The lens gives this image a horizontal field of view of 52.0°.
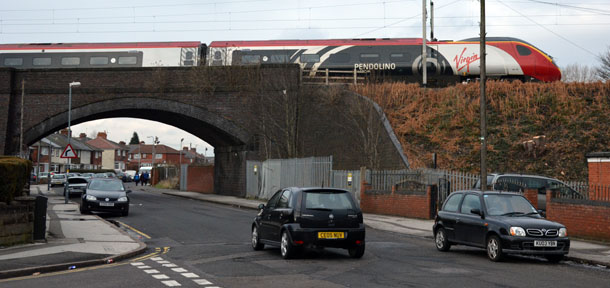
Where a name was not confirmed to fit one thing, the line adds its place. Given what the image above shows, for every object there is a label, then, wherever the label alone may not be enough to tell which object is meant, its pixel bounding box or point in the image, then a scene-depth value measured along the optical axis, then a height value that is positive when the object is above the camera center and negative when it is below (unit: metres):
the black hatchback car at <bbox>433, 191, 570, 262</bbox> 12.07 -0.98
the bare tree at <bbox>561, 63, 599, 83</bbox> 57.33 +10.31
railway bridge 37.16 +4.43
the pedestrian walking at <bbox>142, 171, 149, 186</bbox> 67.69 -0.31
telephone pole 19.11 +2.25
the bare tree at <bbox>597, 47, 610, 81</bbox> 54.22 +9.76
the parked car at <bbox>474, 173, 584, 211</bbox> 21.64 -0.14
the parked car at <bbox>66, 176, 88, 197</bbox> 39.12 -0.68
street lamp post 35.77 +4.48
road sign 29.64 +0.96
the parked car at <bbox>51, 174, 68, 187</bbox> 54.81 -0.53
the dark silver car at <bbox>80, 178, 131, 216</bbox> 24.22 -1.06
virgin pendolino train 37.78 +7.55
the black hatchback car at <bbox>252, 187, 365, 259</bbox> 12.01 -0.88
